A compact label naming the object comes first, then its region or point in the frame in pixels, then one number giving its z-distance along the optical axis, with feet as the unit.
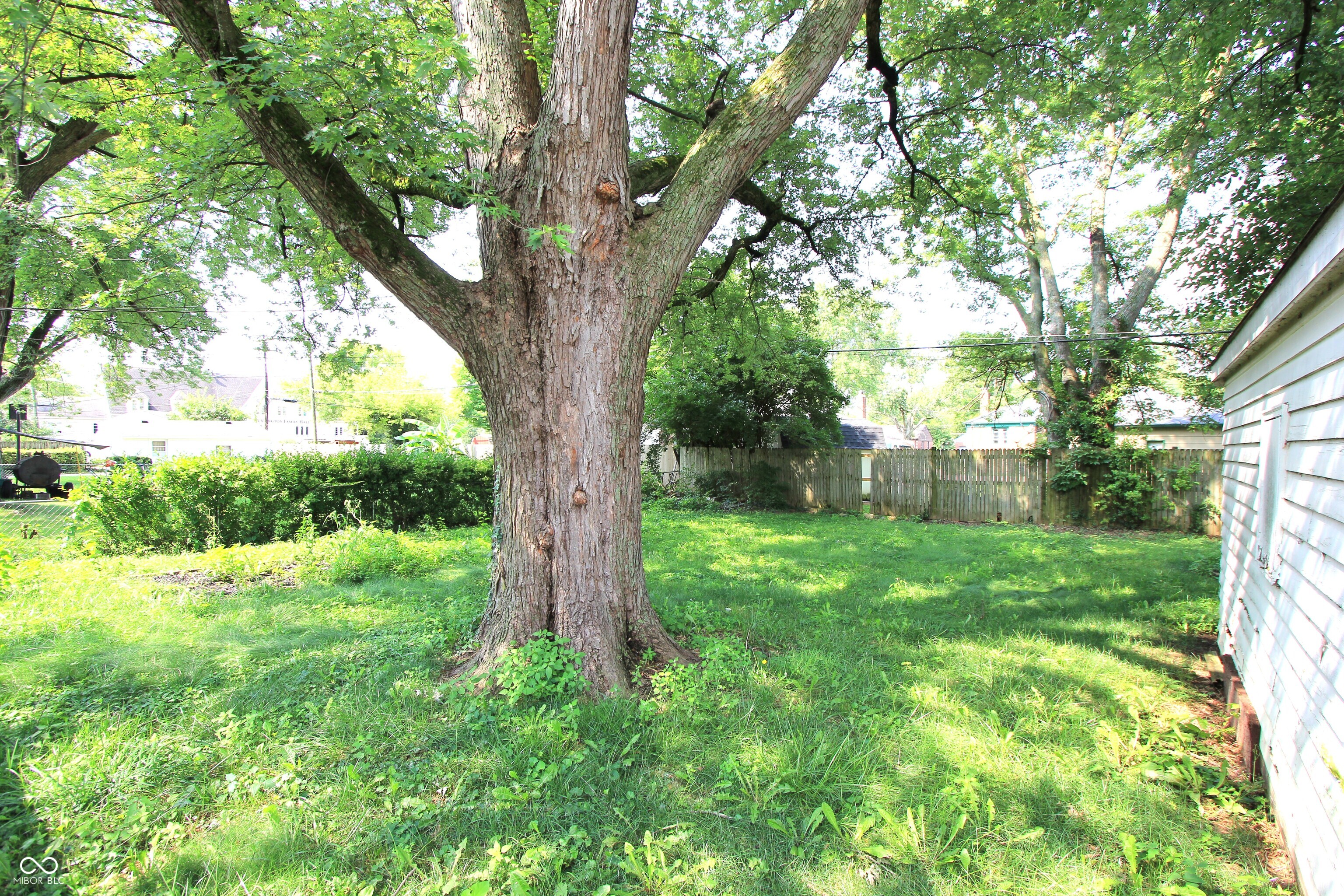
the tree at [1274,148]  18.08
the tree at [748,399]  43.50
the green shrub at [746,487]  46.37
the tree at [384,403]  122.93
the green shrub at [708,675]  10.82
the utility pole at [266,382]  91.50
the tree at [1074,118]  18.71
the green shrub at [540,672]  10.25
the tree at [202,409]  129.59
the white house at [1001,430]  92.63
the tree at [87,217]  15.17
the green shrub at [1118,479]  36.78
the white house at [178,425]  99.91
